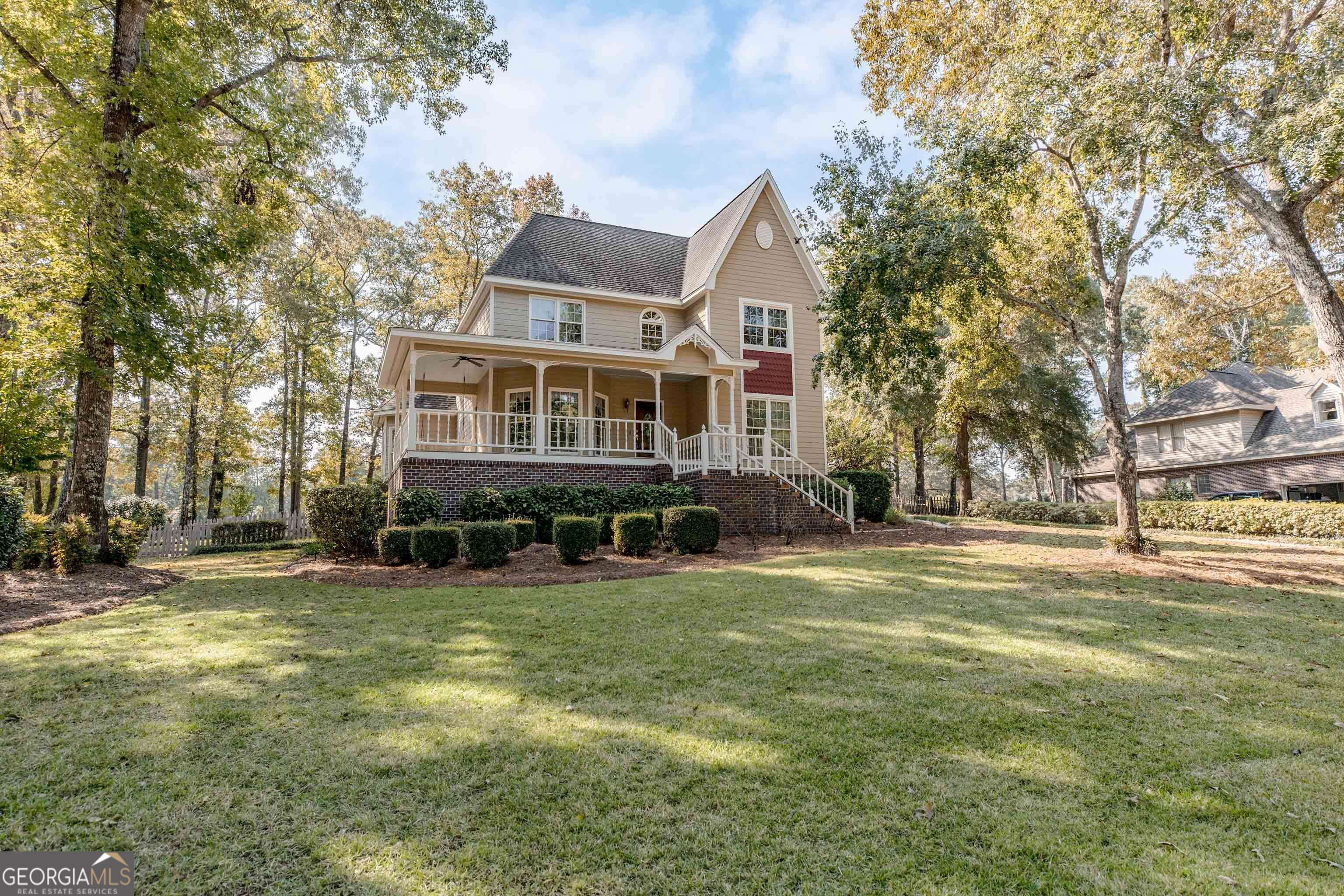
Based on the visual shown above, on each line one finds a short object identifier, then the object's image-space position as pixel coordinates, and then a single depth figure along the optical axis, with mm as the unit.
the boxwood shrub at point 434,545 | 9961
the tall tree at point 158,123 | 9383
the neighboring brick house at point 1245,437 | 22000
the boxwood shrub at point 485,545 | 9758
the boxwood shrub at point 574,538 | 9844
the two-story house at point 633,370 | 14164
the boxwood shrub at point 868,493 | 16828
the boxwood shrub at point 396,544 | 10391
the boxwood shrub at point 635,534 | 10766
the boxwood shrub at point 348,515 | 11383
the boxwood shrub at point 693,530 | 10969
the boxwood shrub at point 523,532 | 10625
